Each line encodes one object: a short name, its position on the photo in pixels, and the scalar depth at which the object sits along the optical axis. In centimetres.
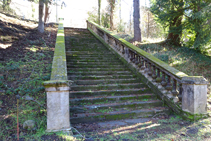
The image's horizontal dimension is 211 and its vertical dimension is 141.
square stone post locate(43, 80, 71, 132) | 307
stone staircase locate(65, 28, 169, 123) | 427
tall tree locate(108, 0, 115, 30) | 1900
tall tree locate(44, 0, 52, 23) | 1734
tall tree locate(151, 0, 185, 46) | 1011
